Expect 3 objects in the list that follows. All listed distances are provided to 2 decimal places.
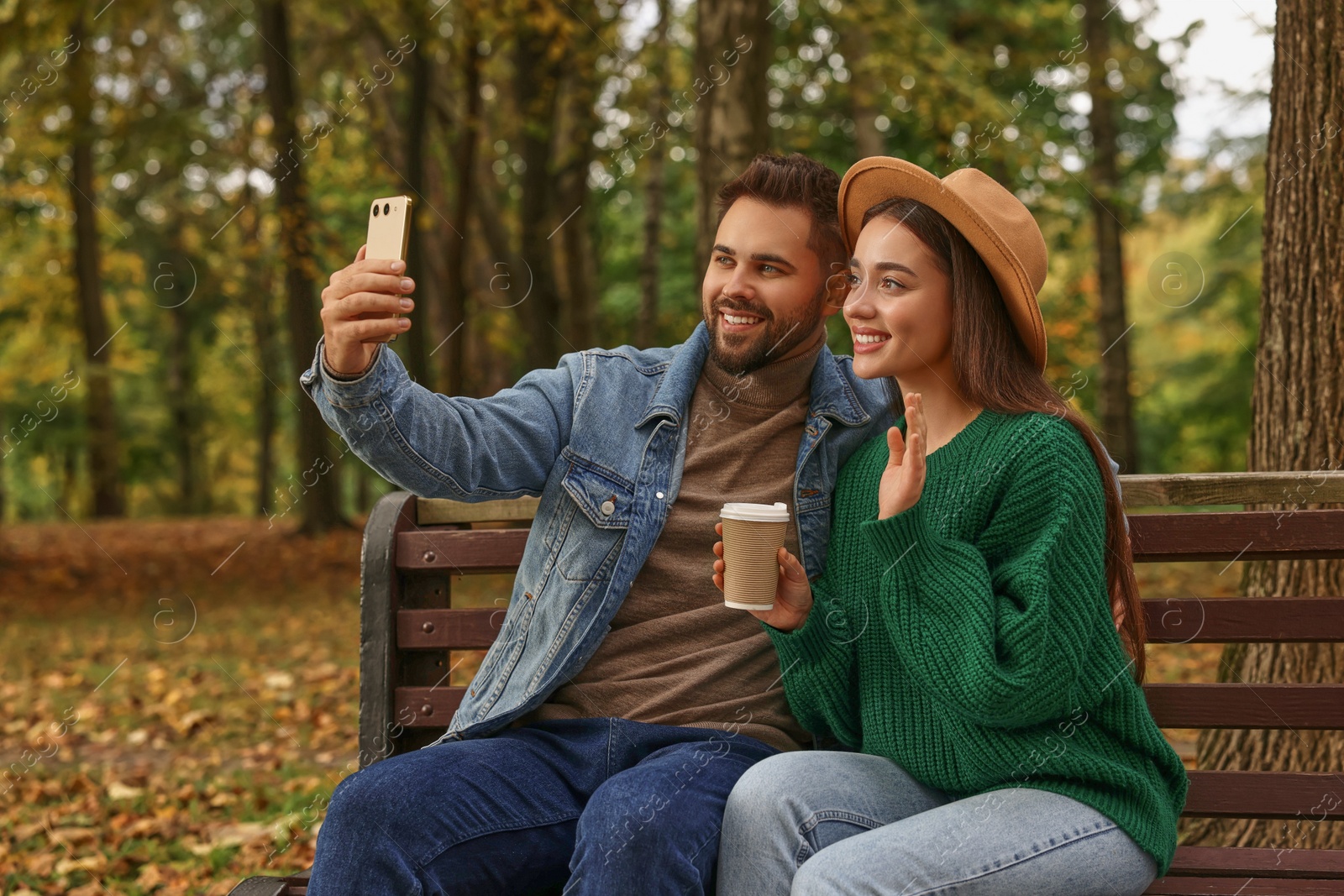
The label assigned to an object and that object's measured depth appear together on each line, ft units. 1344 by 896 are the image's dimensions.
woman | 7.59
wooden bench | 9.06
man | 8.19
